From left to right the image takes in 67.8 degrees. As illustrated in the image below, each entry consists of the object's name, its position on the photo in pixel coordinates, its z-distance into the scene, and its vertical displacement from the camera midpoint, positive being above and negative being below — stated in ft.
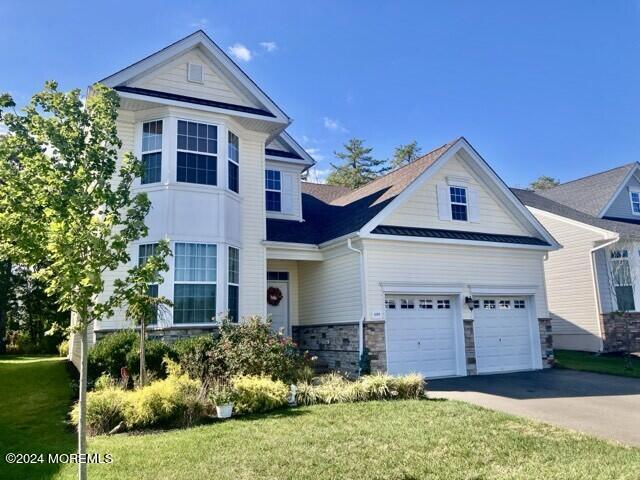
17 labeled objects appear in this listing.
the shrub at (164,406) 26.13 -4.76
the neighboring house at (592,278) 61.16 +4.26
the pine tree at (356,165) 153.17 +48.66
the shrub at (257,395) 29.30 -4.79
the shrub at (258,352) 33.99 -2.48
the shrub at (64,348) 64.59 -3.44
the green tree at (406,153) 161.48 +54.01
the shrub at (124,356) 33.09 -2.41
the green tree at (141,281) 17.42 +1.47
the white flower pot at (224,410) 28.07 -5.34
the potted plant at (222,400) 28.09 -4.81
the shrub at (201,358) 33.60 -2.79
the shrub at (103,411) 25.86 -4.86
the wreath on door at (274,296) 51.98 +2.34
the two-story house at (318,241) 41.39 +7.11
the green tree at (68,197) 15.62 +4.46
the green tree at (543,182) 177.01 +47.99
